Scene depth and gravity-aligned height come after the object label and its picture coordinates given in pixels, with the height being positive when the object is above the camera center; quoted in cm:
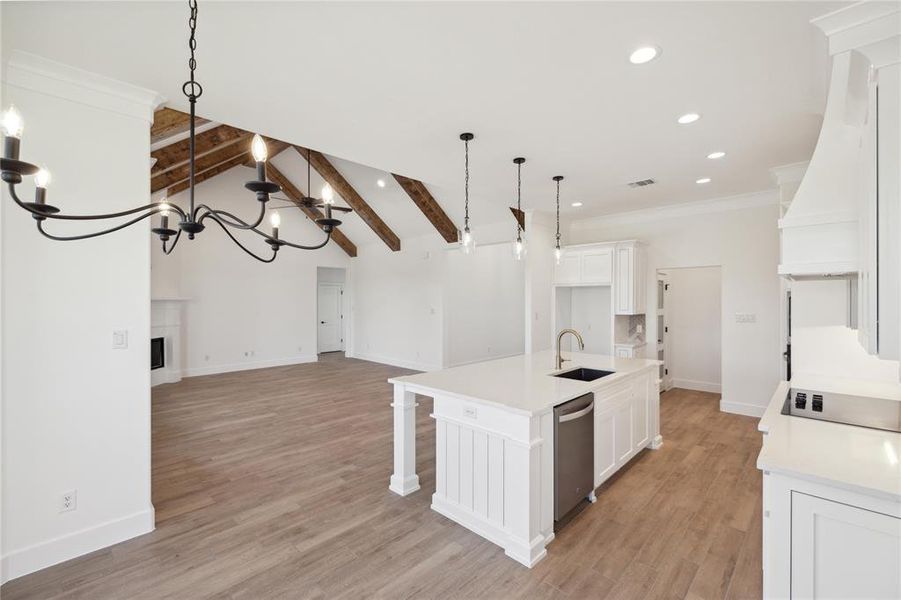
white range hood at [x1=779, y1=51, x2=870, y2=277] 179 +44
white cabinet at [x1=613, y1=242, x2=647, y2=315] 554 +29
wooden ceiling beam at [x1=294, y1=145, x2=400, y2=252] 700 +206
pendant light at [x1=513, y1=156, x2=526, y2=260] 382 +50
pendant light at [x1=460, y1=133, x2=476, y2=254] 329 +52
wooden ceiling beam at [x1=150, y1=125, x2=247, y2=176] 486 +190
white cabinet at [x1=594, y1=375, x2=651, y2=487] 297 -103
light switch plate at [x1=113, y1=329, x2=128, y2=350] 242 -23
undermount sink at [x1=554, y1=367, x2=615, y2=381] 341 -64
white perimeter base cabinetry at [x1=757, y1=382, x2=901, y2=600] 135 -79
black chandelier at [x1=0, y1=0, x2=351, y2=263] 107 +36
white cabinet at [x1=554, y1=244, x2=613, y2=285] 577 +51
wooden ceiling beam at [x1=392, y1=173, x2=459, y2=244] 655 +162
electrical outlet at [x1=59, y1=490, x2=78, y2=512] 226 -114
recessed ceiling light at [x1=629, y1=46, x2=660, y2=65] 209 +131
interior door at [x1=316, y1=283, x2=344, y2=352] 1091 -47
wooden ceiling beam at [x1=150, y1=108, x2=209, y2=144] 342 +154
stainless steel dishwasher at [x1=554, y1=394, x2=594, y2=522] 249 -101
